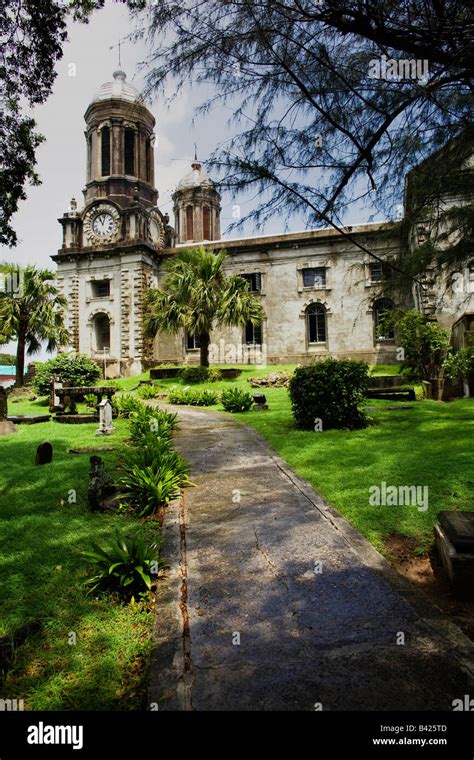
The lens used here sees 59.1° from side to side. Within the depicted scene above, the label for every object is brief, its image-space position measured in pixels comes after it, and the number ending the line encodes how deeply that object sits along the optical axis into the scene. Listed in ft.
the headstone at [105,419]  32.27
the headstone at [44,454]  22.81
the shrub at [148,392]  62.01
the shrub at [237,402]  44.19
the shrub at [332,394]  29.53
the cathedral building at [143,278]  88.94
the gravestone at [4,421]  33.71
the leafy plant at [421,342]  47.78
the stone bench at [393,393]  44.16
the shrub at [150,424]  27.93
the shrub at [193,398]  53.21
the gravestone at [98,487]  16.20
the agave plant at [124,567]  10.47
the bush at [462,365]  41.19
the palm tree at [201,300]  73.05
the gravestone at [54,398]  47.74
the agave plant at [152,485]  16.44
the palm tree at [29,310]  72.84
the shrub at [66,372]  59.31
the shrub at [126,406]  41.77
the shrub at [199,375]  73.82
